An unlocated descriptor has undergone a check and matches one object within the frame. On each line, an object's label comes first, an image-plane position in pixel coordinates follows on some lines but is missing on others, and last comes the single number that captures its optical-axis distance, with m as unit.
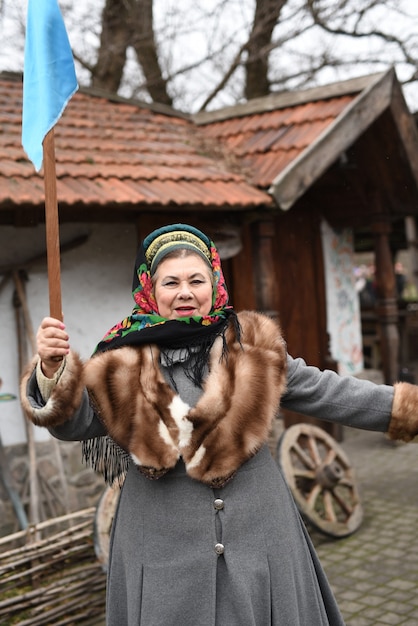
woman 2.04
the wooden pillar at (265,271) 6.09
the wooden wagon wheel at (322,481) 5.03
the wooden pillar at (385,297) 7.86
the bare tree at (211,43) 12.69
